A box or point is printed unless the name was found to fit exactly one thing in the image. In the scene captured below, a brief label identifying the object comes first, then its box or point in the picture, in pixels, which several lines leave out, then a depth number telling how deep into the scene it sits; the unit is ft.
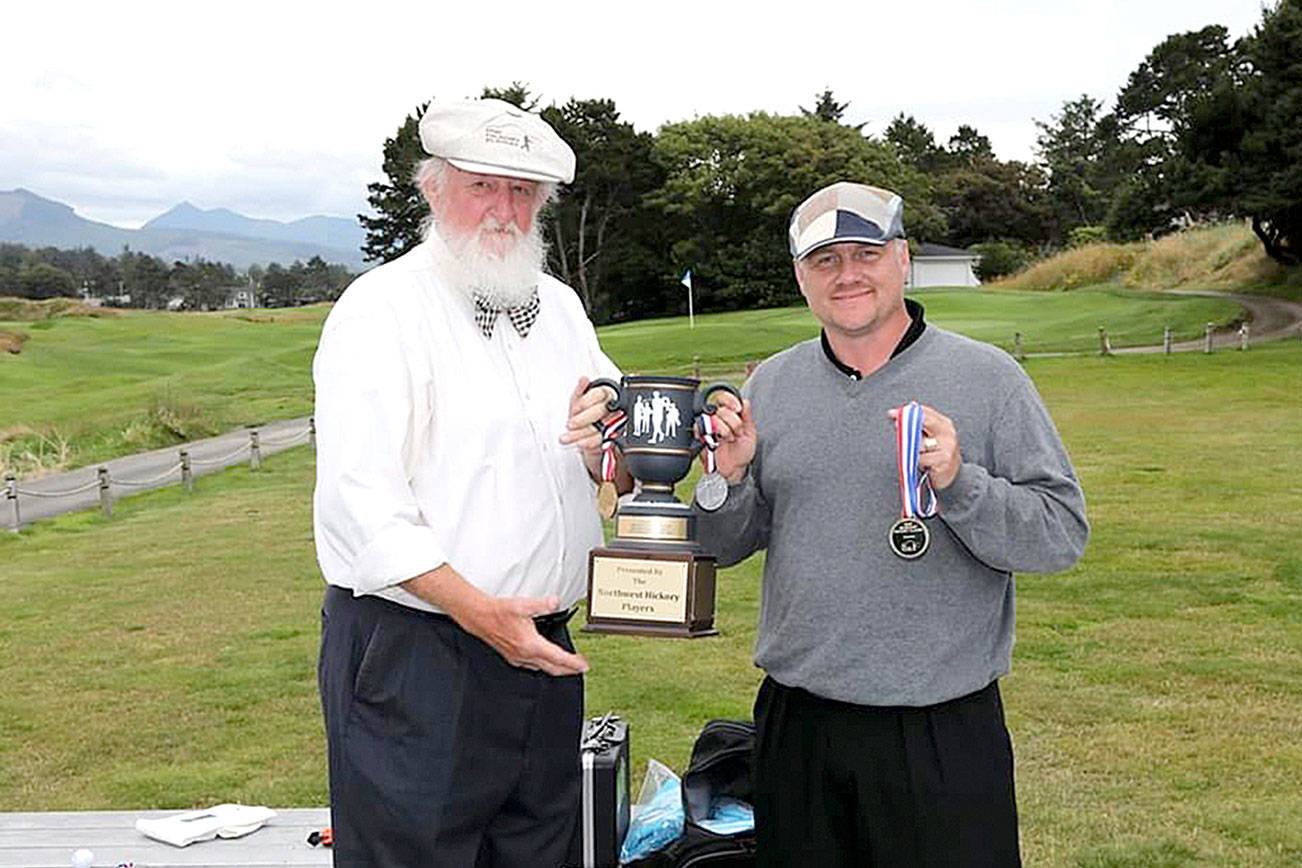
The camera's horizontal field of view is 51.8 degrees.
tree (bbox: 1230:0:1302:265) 110.32
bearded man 8.41
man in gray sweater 8.71
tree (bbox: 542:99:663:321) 169.37
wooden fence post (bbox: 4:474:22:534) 46.73
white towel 12.82
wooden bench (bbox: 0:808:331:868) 12.42
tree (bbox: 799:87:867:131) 249.75
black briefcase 11.03
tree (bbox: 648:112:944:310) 166.81
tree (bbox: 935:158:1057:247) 224.94
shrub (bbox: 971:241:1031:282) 204.03
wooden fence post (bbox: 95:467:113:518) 49.83
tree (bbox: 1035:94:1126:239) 226.38
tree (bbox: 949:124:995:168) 266.77
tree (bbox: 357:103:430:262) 179.36
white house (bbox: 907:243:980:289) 209.67
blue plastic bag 11.55
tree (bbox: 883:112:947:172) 258.57
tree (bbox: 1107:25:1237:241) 119.65
